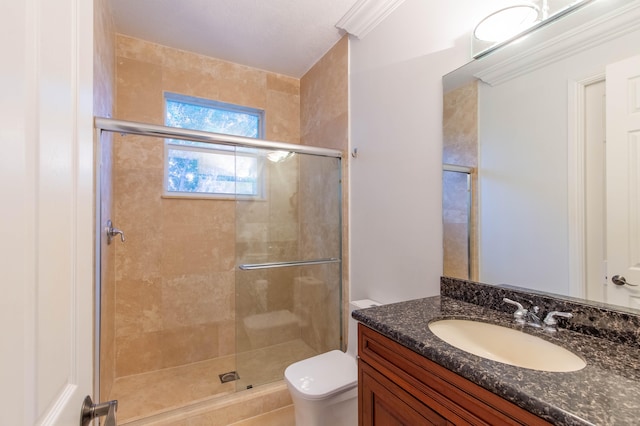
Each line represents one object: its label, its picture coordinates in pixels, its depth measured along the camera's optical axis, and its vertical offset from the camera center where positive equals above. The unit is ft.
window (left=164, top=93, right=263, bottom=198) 7.96 +1.81
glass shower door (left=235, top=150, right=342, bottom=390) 6.91 -1.26
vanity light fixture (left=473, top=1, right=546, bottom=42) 3.57 +2.58
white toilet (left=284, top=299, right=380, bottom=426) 4.61 -2.91
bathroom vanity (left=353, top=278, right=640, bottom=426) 1.89 -1.26
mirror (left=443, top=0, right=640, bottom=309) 3.04 +0.76
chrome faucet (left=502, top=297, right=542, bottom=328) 3.22 -1.20
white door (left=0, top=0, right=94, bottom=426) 1.13 +0.02
